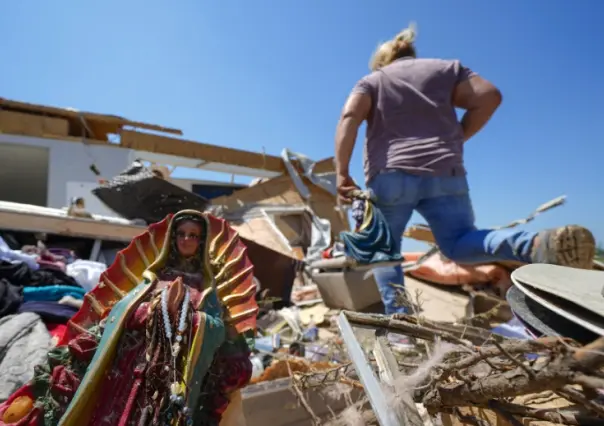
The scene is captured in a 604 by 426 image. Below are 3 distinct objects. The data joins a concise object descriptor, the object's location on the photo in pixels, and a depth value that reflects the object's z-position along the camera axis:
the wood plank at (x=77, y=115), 6.64
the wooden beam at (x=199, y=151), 7.01
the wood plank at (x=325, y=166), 7.92
